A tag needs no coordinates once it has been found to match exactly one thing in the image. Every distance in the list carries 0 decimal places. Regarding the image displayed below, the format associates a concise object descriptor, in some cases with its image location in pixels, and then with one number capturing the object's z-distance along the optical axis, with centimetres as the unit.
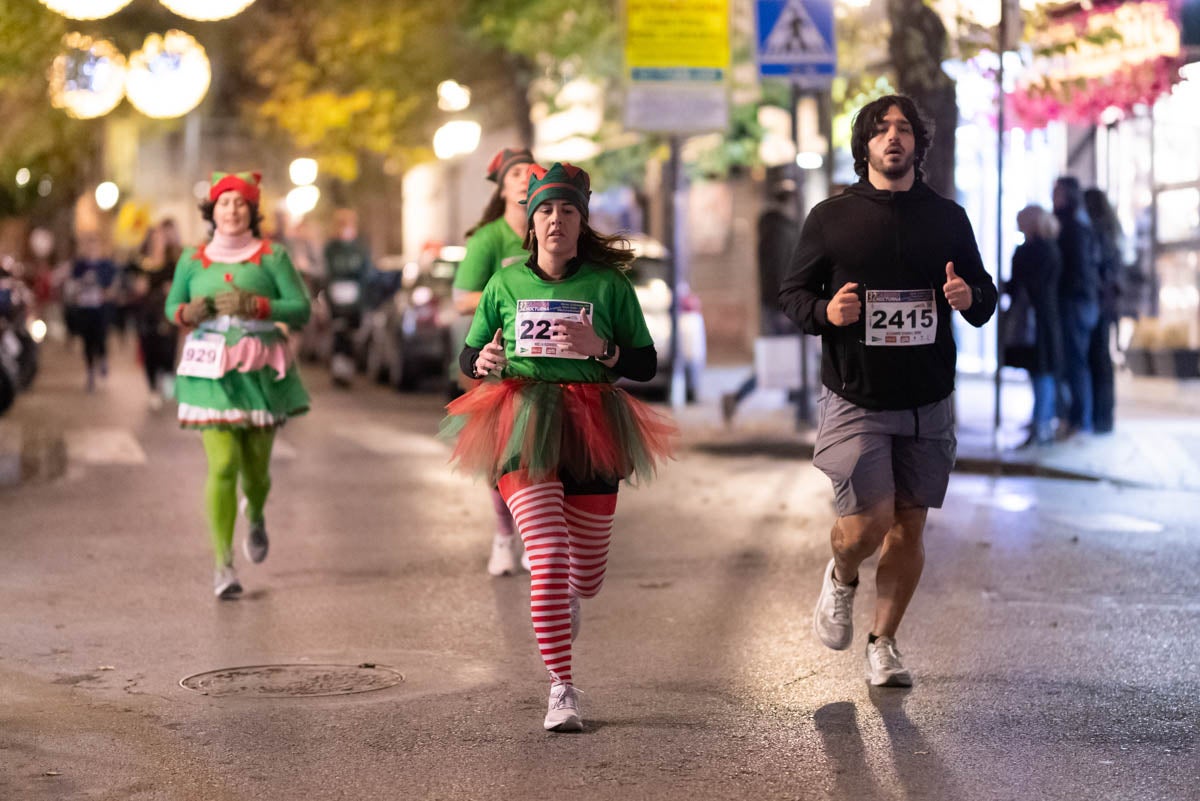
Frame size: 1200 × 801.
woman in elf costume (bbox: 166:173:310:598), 1042
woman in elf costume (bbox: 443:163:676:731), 749
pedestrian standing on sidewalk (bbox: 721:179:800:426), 2028
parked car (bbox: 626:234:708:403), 2358
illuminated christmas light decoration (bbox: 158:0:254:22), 1650
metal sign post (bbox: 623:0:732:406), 2055
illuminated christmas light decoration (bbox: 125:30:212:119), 2061
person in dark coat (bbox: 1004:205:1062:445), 1766
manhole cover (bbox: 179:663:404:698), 806
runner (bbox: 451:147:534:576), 1093
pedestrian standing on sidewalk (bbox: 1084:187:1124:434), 1852
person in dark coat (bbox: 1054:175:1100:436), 1806
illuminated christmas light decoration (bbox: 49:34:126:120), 2248
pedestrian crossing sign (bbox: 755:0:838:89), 1784
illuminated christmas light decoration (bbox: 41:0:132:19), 1627
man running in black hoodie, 790
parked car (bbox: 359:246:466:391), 2622
